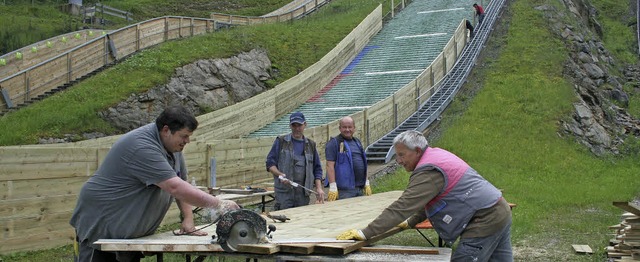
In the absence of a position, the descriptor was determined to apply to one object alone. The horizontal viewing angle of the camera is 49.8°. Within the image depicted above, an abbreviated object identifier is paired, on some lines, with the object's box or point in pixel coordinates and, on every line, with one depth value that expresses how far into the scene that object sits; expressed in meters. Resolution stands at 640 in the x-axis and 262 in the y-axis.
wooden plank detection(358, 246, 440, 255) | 5.27
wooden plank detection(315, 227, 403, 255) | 5.02
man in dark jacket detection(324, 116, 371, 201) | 10.06
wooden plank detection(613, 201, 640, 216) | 8.19
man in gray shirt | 5.24
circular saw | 4.95
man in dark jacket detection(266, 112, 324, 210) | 9.81
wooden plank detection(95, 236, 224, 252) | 5.06
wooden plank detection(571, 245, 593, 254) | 10.28
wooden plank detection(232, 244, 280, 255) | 4.92
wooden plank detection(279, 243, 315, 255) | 4.96
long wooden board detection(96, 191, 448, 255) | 5.02
